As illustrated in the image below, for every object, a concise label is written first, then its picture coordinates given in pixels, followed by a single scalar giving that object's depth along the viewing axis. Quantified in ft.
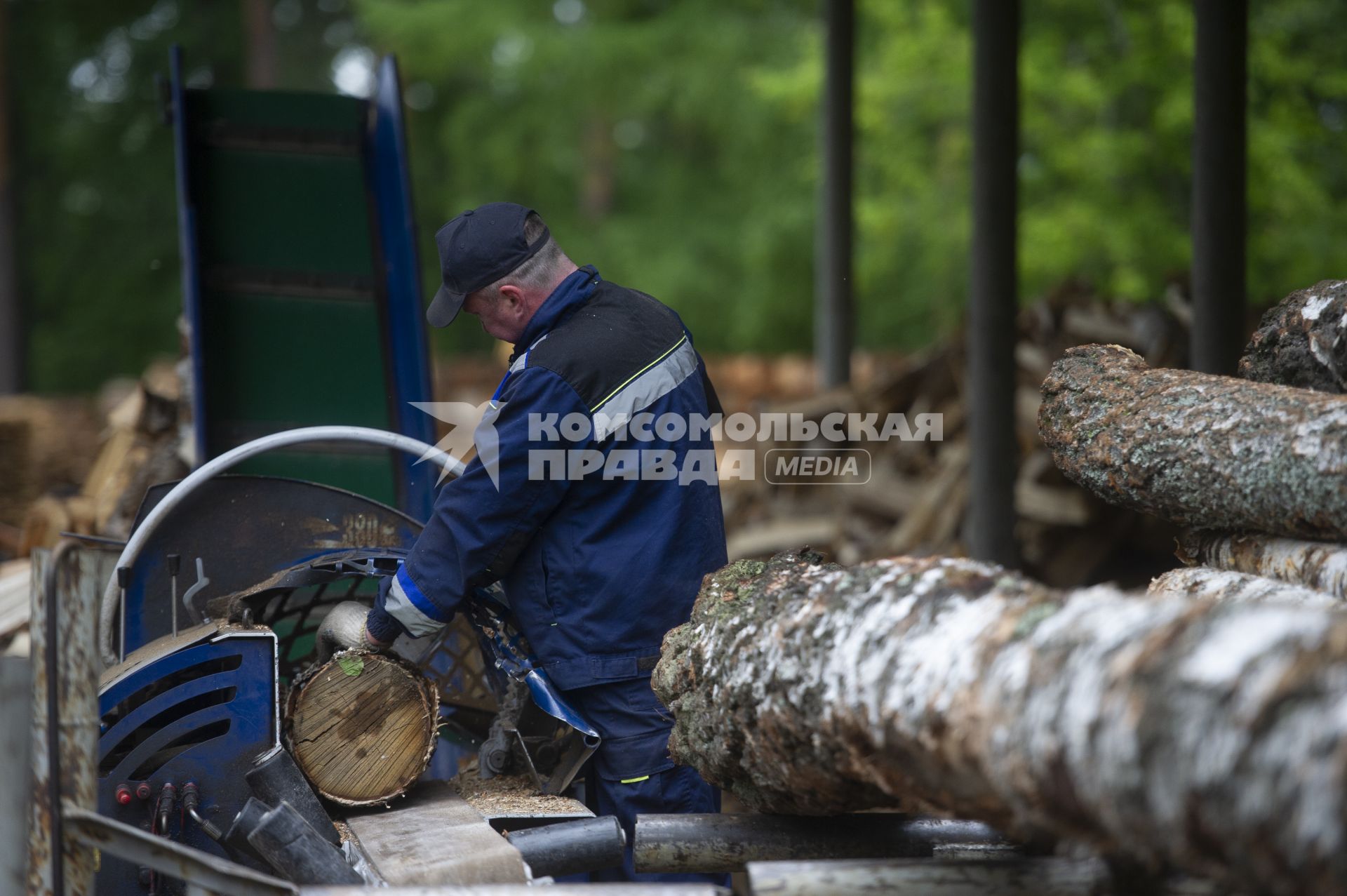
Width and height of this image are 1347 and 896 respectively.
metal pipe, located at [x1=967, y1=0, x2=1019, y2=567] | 43.80
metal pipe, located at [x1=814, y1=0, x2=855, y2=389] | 59.62
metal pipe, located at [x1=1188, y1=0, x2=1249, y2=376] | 37.27
